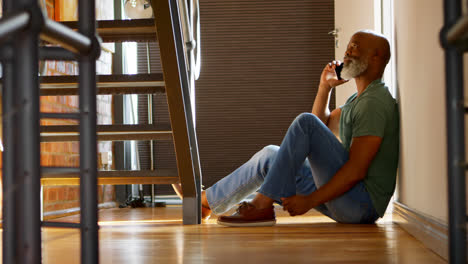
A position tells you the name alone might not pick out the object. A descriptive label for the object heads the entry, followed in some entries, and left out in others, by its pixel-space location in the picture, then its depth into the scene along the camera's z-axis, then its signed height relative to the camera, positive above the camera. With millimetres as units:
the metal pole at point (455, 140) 1678 +10
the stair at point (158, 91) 4202 +240
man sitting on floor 4276 -67
